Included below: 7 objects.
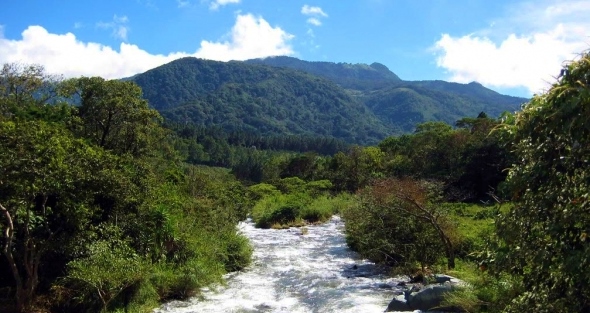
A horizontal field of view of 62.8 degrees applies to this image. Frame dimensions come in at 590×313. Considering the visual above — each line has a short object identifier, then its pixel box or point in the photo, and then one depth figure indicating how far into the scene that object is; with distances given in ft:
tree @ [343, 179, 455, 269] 73.19
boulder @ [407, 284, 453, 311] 54.95
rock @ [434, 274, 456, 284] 60.39
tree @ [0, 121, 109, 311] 44.93
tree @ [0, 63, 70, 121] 105.91
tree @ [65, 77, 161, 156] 88.33
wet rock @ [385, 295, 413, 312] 56.08
